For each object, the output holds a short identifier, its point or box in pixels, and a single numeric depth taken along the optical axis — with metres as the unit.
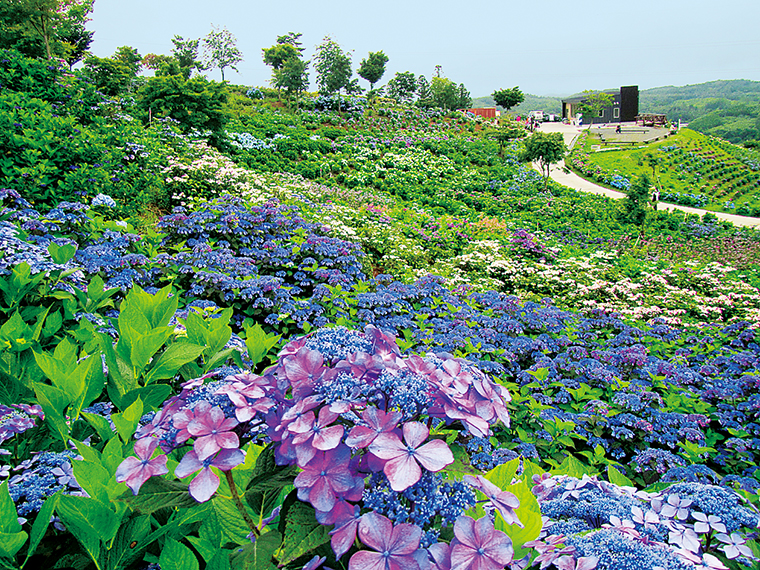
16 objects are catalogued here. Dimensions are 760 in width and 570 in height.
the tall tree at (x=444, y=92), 32.59
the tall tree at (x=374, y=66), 32.38
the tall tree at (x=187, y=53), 30.16
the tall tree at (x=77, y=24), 19.06
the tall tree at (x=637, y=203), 12.65
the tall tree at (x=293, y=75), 24.30
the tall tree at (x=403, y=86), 36.75
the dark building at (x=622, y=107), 53.31
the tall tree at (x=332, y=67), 26.36
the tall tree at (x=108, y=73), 14.94
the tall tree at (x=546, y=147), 16.19
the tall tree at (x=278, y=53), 32.25
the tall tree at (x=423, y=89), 38.53
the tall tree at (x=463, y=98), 36.12
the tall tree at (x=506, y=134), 21.75
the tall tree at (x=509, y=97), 33.56
